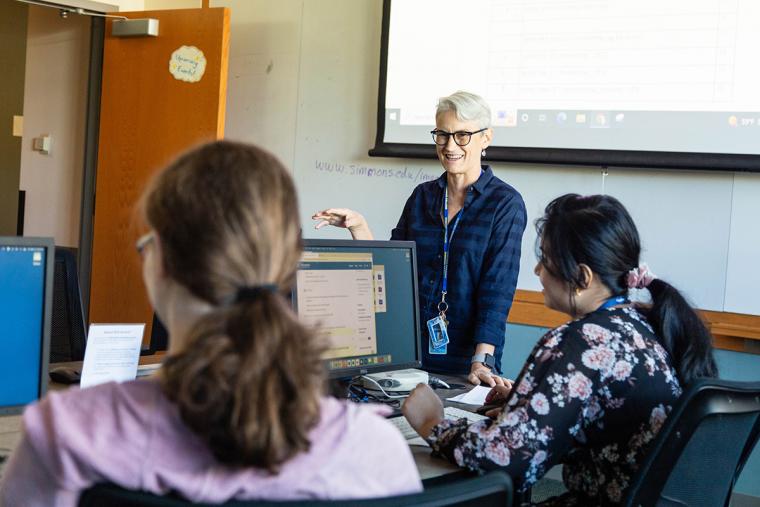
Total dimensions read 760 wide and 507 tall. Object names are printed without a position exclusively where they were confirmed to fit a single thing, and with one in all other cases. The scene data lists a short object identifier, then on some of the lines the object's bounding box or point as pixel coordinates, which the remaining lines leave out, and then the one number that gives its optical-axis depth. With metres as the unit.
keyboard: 1.75
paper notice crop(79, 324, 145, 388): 1.74
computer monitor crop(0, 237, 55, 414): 1.49
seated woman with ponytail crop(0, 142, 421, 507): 0.80
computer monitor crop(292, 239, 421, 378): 1.95
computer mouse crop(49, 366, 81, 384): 1.96
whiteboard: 3.11
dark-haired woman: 1.48
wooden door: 4.13
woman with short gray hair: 2.46
